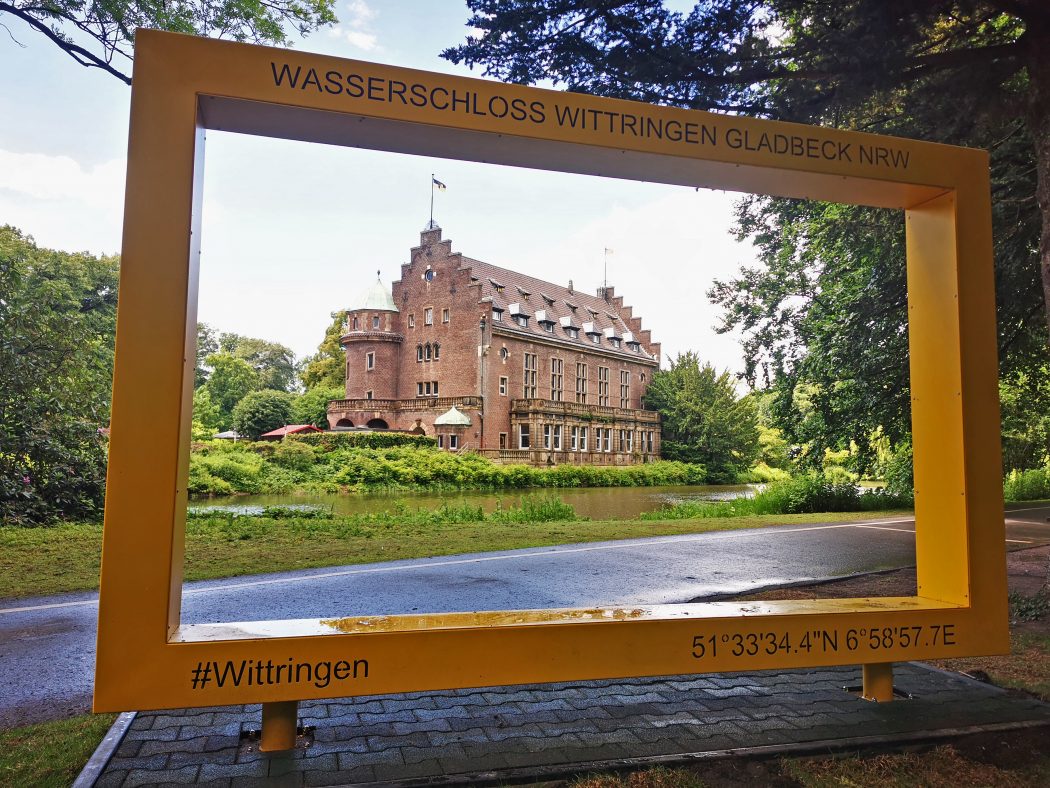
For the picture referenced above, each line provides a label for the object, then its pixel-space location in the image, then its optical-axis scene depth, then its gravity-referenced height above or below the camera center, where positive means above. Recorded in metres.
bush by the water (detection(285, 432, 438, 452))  36.25 +0.78
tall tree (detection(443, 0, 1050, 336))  6.54 +3.79
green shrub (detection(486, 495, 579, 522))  16.48 -1.24
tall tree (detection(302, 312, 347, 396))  63.94 +7.84
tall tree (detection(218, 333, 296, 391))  81.31 +10.70
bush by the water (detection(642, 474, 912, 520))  18.34 -0.96
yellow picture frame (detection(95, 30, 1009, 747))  3.12 +0.34
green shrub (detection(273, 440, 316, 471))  31.23 -0.05
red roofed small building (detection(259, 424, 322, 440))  45.01 +1.42
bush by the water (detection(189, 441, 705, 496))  26.52 -0.62
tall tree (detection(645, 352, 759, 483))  52.56 +3.00
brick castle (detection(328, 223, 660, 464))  47.38 +5.91
